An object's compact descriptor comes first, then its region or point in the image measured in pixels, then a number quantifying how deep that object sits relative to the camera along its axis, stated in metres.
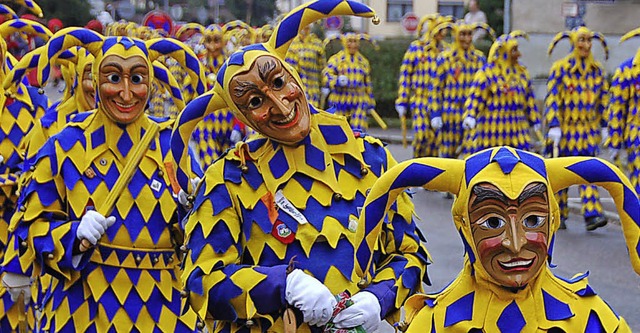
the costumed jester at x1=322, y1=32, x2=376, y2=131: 16.39
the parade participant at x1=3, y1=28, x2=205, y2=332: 4.80
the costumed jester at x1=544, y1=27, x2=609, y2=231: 10.70
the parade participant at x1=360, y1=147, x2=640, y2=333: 2.92
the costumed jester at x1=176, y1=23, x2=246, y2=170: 12.09
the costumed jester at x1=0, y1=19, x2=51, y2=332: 6.02
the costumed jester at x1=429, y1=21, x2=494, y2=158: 13.66
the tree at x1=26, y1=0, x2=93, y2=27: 34.06
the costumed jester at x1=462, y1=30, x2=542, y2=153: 11.66
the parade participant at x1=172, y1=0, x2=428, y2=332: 3.59
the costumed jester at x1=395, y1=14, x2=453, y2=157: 14.11
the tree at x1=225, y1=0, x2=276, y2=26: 42.88
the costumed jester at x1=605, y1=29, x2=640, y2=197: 9.40
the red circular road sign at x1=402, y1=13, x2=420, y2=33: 28.03
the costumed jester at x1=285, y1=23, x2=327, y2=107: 17.91
